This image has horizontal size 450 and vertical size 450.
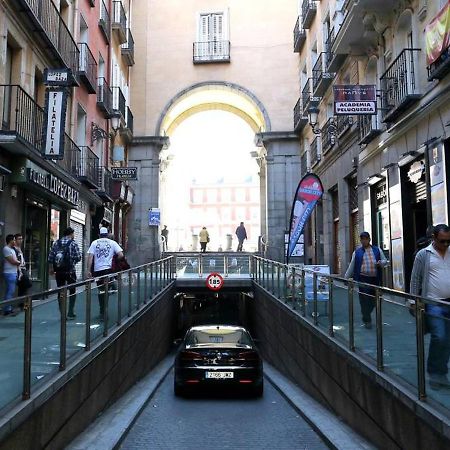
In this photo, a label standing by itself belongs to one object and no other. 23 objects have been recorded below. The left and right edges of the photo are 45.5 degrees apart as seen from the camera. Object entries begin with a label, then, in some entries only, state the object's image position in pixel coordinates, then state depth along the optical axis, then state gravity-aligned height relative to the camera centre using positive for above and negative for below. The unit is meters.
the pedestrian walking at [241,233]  32.94 +1.60
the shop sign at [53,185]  13.59 +2.12
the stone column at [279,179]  29.28 +4.44
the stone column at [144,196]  29.12 +3.50
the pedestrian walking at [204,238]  30.95 +1.22
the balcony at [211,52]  30.73 +11.94
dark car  10.25 -2.04
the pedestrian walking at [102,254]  10.82 +0.11
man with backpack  10.44 +0.03
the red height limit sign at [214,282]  22.38 -0.95
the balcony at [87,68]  18.88 +6.96
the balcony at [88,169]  18.95 +3.35
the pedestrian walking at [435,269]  5.78 -0.11
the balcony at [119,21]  25.27 +11.45
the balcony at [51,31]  13.48 +6.48
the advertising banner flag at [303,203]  14.55 +1.53
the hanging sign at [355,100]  14.22 +4.25
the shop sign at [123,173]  24.08 +3.89
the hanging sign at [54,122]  13.58 +3.52
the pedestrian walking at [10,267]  11.34 -0.16
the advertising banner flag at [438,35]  10.17 +4.42
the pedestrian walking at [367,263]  9.84 -0.08
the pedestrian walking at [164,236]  32.25 +1.42
